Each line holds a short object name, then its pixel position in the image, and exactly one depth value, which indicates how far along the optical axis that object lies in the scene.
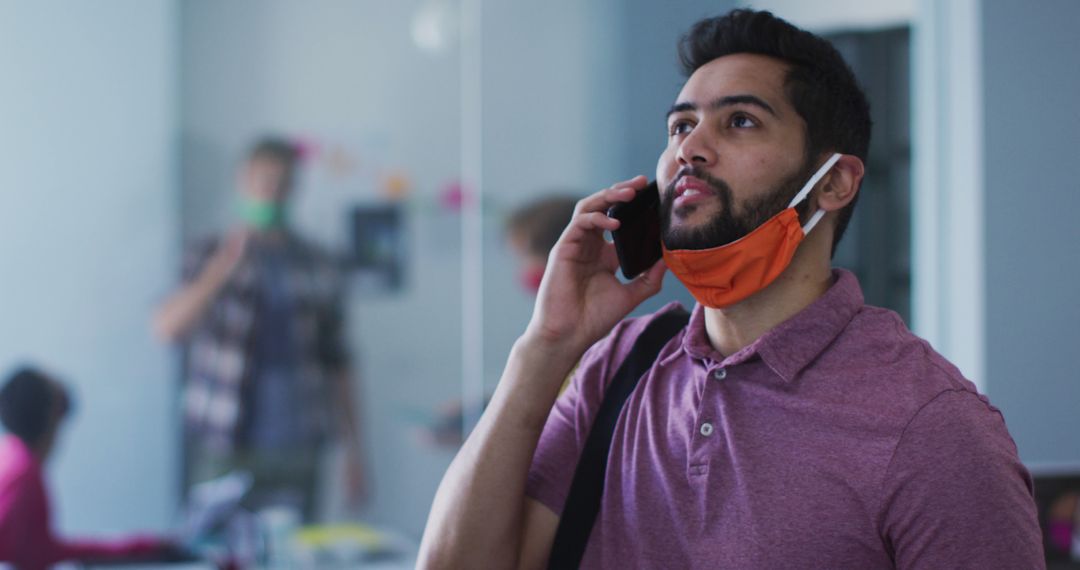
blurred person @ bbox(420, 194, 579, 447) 3.47
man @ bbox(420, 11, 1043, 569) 1.24
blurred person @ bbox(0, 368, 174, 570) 3.01
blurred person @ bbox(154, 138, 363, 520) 3.34
